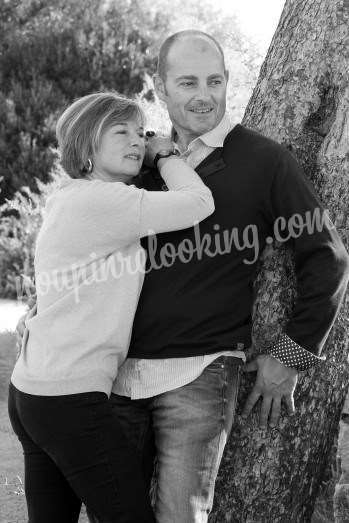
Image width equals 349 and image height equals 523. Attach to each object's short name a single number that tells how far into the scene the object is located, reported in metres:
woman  2.30
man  2.45
